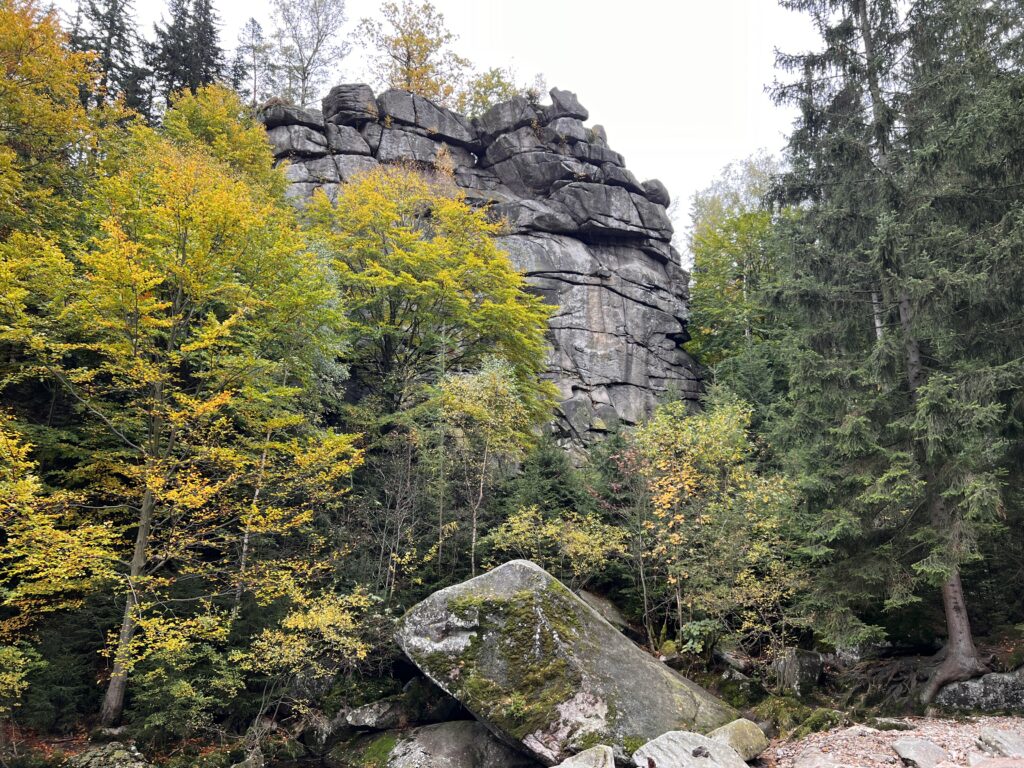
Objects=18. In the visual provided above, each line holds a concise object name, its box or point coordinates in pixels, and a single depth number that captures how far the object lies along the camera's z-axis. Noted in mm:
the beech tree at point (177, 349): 10078
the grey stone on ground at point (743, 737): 8852
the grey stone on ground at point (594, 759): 8195
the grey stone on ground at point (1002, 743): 7488
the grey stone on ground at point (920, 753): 7566
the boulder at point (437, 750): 10062
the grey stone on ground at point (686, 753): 7988
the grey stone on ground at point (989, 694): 9422
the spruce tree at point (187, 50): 26781
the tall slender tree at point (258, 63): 33641
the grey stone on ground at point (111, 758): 8898
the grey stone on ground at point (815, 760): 7908
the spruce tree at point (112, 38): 24594
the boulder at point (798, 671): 11477
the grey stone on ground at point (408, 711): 11328
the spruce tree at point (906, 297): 9703
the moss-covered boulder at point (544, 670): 9336
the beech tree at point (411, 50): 29609
